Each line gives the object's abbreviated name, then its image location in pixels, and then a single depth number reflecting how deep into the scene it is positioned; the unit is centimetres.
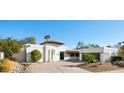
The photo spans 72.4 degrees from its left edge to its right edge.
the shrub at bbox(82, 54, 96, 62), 831
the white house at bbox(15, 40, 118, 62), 880
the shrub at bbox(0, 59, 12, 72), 551
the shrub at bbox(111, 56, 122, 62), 867
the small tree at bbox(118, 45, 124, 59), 851
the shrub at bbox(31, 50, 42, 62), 886
